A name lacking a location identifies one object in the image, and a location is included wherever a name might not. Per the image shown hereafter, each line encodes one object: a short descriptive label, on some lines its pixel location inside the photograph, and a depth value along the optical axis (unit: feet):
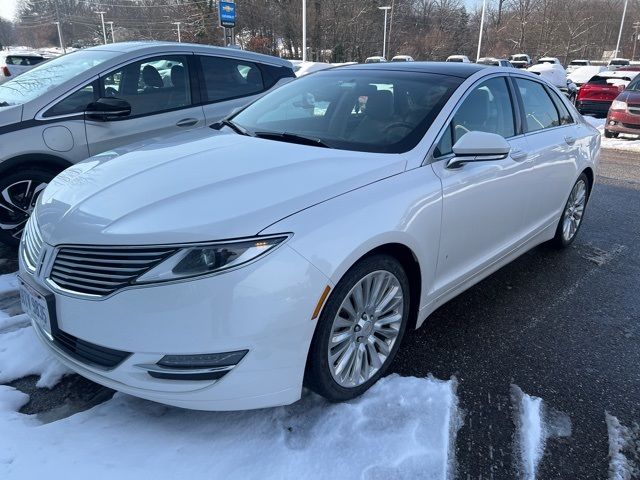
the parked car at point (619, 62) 130.62
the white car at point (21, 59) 71.46
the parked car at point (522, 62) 106.83
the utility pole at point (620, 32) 179.27
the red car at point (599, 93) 53.93
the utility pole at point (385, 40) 155.94
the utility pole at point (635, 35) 194.76
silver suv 13.50
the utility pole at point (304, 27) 105.60
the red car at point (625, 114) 38.83
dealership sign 50.29
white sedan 6.57
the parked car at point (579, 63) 129.35
